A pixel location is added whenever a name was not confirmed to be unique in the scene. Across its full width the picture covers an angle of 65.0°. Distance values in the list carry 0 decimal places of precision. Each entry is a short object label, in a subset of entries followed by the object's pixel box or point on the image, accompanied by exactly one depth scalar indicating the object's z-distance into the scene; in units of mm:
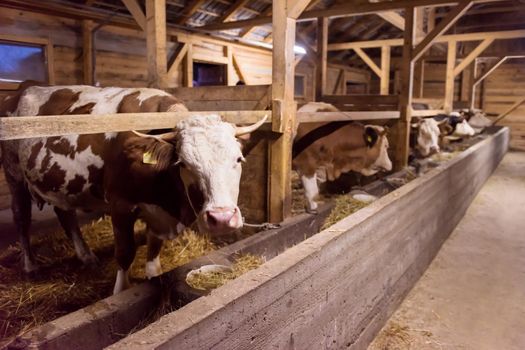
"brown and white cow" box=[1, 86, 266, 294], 2014
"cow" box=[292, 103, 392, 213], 4785
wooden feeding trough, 1408
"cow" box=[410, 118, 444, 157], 7465
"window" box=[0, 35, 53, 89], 5398
